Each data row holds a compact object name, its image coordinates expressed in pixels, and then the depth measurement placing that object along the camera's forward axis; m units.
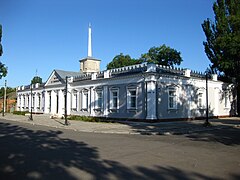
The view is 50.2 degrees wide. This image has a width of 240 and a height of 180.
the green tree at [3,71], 33.47
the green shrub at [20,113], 40.22
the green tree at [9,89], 82.64
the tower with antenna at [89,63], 40.91
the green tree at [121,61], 54.12
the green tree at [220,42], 30.58
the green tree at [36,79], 94.91
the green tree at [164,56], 50.28
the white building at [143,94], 23.36
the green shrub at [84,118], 25.41
